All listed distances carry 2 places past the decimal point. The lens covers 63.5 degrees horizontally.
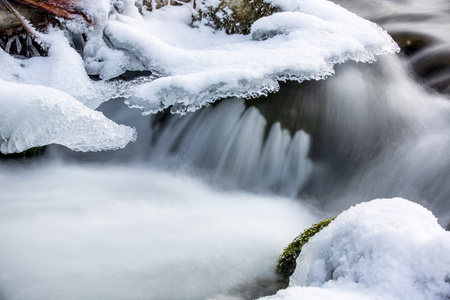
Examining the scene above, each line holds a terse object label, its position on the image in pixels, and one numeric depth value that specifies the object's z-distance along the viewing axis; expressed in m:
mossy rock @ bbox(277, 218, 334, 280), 2.75
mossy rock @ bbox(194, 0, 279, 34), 5.94
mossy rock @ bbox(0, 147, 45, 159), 3.85
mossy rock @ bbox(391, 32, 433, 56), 5.98
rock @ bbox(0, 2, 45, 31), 4.55
